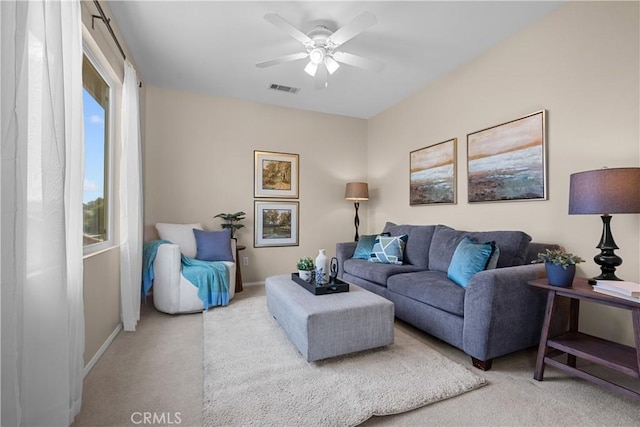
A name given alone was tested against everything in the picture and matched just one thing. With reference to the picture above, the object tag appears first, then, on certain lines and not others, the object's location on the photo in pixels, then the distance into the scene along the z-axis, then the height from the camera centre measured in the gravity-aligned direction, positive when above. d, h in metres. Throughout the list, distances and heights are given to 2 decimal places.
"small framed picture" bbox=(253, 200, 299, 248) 4.44 -0.22
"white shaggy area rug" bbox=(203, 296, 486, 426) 1.52 -1.05
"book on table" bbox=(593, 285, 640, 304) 1.52 -0.45
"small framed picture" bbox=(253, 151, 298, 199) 4.43 +0.54
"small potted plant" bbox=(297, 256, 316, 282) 2.59 -0.53
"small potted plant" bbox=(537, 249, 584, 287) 1.81 -0.35
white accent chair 3.05 -0.81
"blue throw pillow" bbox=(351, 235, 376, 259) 3.67 -0.47
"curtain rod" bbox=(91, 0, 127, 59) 2.00 +1.35
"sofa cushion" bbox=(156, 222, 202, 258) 3.56 -0.33
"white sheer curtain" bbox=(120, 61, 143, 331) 2.60 +0.04
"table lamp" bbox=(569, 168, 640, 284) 1.68 +0.08
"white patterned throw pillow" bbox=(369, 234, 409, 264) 3.41 -0.47
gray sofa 1.93 -0.65
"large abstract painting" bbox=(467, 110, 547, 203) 2.59 +0.48
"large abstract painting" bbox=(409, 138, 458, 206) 3.51 +0.47
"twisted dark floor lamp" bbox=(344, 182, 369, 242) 4.61 +0.30
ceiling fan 2.33 +1.40
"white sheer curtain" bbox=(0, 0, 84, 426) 0.96 -0.02
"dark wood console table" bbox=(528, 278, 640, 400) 1.54 -0.82
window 2.18 +0.43
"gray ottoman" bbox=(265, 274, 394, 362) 1.96 -0.78
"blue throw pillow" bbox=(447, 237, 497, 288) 2.26 -0.40
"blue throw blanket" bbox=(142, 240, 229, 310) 3.11 -0.72
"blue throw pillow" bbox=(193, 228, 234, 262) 3.57 -0.45
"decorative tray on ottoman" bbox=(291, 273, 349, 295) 2.34 -0.63
